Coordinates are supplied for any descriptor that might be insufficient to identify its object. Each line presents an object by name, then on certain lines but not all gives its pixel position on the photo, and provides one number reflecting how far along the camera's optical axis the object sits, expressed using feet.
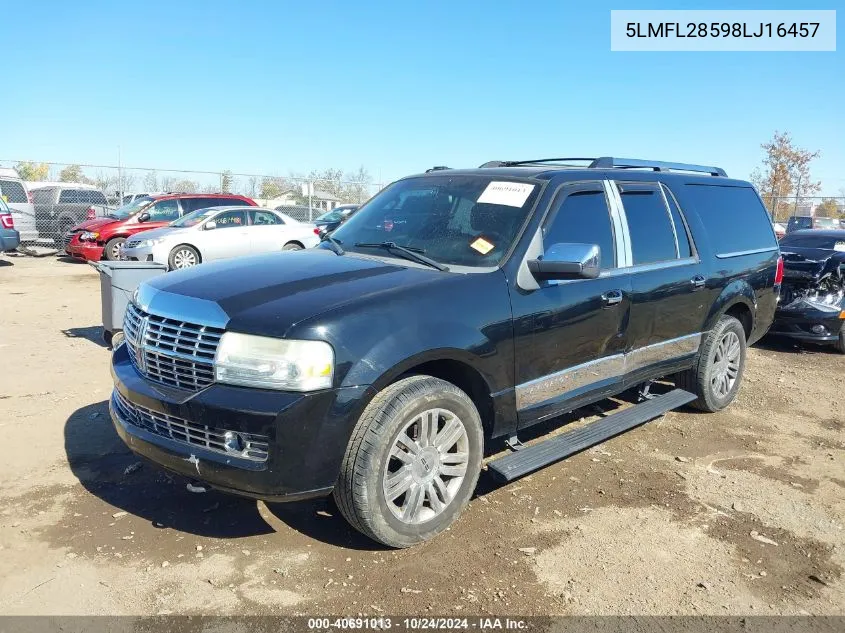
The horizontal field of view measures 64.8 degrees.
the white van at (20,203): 56.03
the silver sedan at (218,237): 43.37
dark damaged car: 26.81
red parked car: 50.67
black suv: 9.77
